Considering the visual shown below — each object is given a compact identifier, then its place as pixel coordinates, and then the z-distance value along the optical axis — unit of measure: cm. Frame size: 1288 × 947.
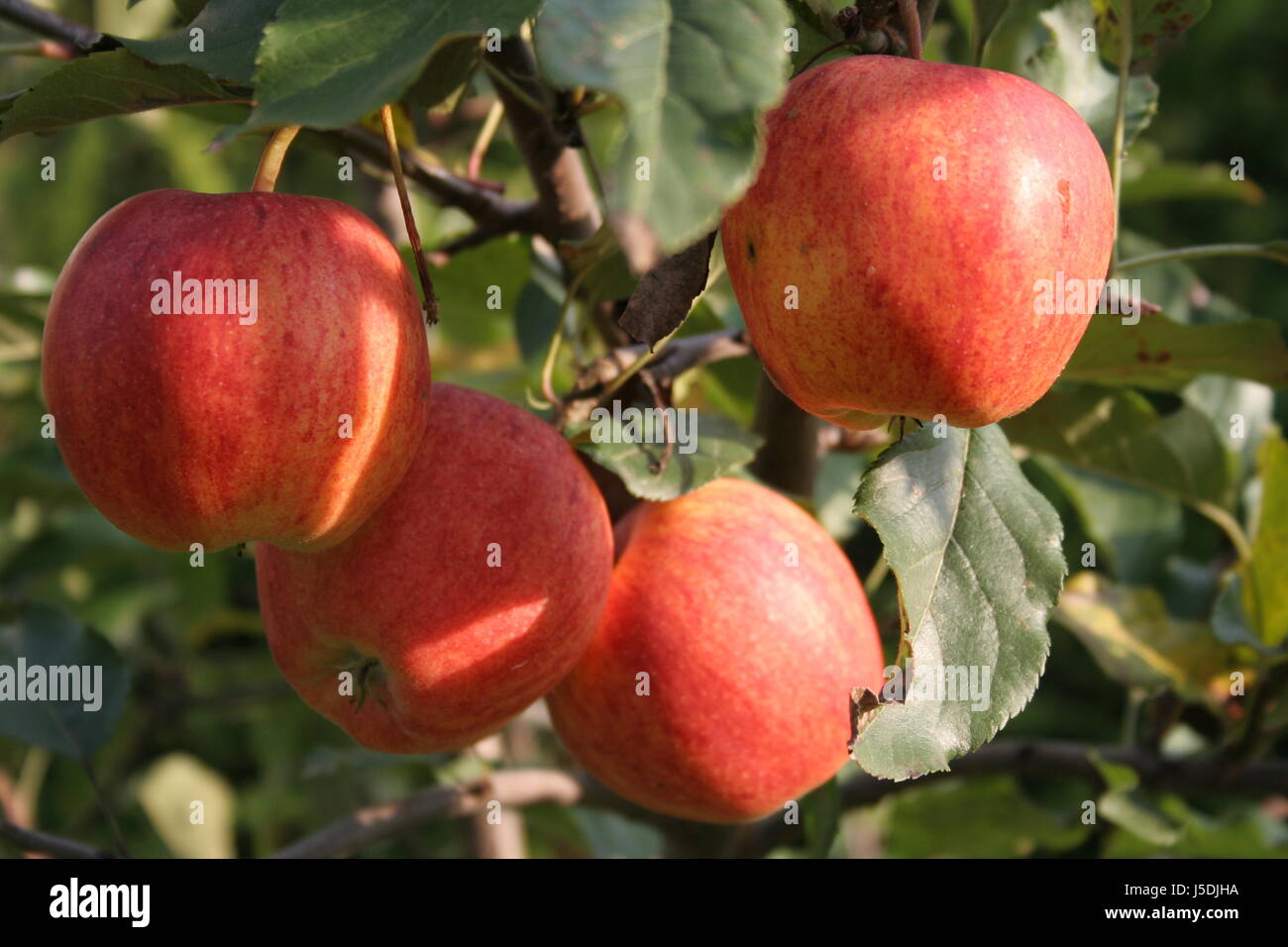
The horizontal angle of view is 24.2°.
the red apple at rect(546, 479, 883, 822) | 60
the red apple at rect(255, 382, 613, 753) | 57
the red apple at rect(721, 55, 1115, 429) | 53
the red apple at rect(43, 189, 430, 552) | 53
